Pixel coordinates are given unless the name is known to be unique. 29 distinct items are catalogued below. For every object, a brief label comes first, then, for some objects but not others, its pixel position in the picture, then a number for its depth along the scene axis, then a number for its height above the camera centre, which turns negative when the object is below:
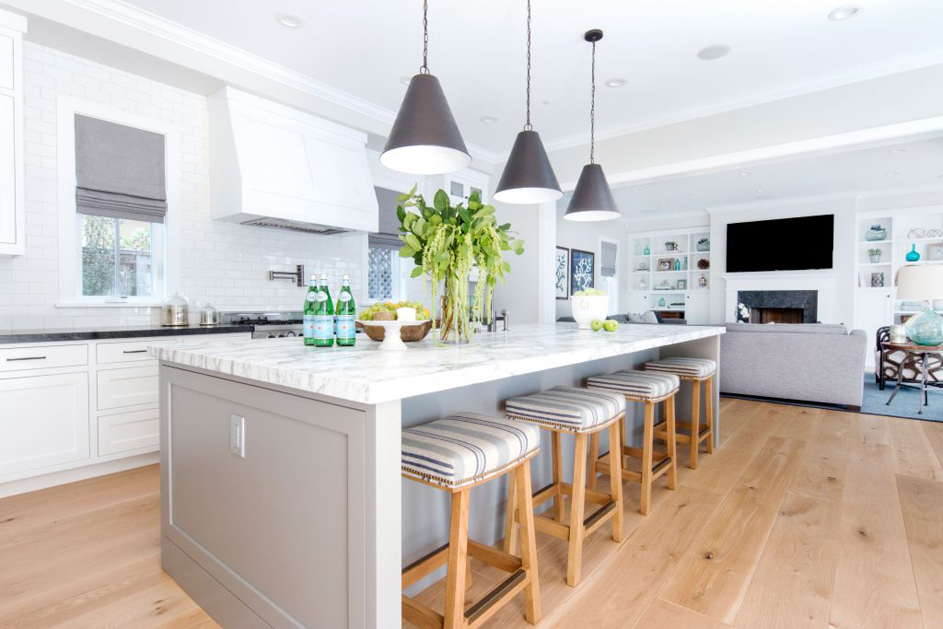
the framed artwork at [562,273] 8.20 +0.41
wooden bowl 1.71 -0.13
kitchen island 1.09 -0.47
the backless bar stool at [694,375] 3.05 -0.49
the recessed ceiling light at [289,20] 3.15 +1.79
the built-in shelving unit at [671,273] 9.64 +0.53
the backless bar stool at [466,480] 1.29 -0.50
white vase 2.80 -0.05
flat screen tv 8.05 +0.95
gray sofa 4.62 -0.62
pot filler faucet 4.30 +0.17
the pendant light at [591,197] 2.95 +0.61
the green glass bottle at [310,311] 1.67 -0.06
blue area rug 4.53 -1.03
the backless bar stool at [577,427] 1.79 -0.49
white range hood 3.68 +1.02
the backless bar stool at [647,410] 2.41 -0.60
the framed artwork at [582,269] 8.62 +0.51
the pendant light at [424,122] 1.79 +0.65
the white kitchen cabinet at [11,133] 2.73 +0.89
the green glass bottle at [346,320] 1.65 -0.09
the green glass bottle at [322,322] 1.66 -0.09
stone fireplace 8.18 -0.11
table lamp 4.27 +0.13
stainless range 3.70 -0.23
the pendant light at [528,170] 2.44 +0.64
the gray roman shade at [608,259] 9.60 +0.78
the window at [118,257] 3.39 +0.25
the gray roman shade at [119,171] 3.29 +0.85
